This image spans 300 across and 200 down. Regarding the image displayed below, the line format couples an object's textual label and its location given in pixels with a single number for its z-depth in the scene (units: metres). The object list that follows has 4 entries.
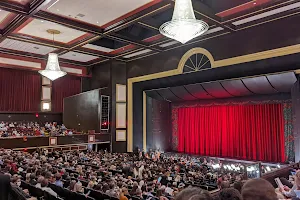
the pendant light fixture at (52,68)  10.09
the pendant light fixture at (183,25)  5.88
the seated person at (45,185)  4.86
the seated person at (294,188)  3.44
